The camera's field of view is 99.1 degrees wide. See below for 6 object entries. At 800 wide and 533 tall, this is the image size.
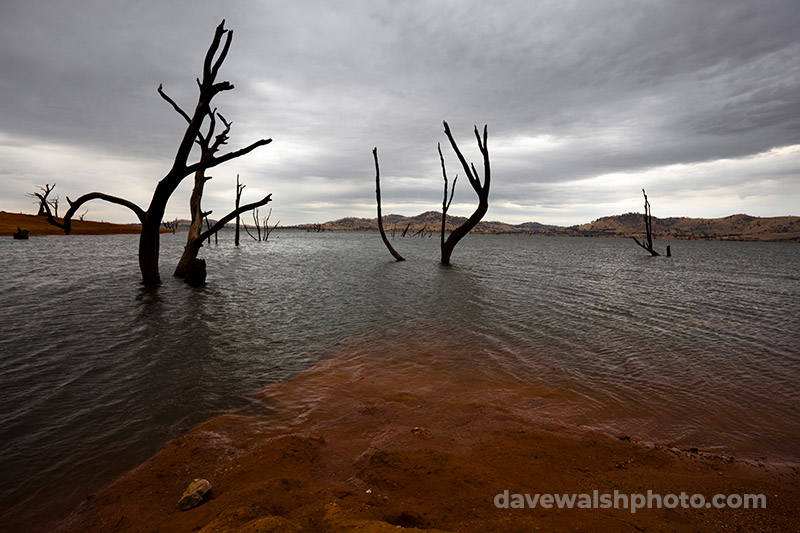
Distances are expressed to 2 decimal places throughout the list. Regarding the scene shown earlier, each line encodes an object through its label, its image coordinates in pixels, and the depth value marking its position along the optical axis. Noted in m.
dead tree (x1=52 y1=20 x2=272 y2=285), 11.63
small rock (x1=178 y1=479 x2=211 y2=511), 2.91
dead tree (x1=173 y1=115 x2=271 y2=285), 16.41
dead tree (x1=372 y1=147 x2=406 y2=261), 27.83
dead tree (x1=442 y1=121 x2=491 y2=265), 22.80
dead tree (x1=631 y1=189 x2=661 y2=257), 38.36
